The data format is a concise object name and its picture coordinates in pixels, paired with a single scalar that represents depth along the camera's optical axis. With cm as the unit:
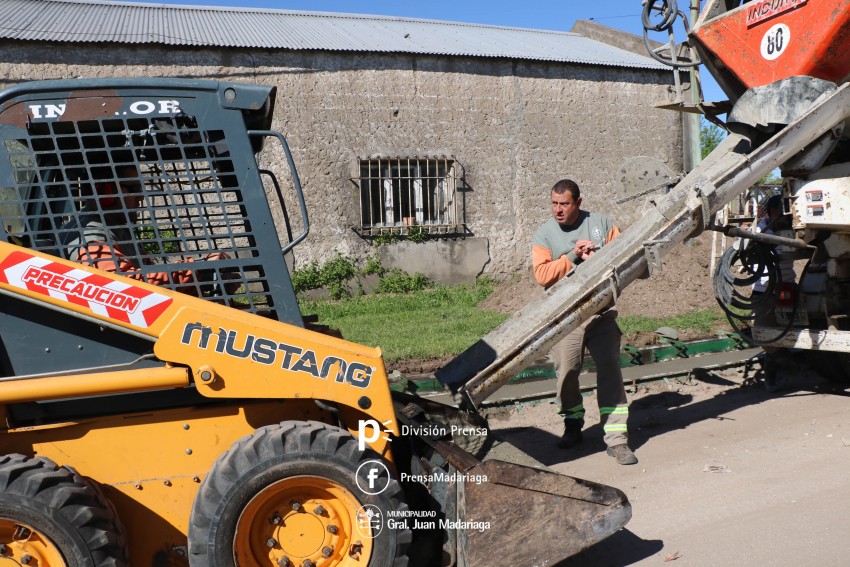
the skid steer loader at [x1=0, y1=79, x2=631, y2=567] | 313
